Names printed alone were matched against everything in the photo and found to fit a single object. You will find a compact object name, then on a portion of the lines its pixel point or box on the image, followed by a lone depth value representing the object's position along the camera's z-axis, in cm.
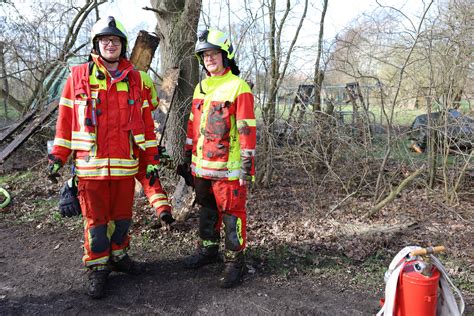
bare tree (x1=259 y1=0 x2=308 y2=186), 538
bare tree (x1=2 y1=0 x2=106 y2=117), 833
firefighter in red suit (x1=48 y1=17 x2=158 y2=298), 321
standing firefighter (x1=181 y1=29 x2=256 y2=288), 336
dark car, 495
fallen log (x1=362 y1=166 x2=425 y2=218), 473
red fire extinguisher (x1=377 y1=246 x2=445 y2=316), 251
